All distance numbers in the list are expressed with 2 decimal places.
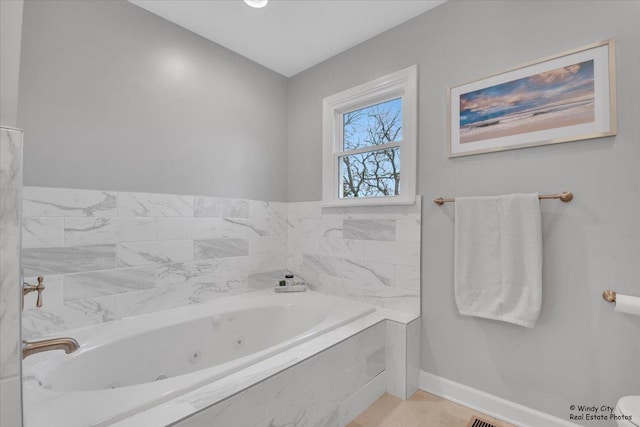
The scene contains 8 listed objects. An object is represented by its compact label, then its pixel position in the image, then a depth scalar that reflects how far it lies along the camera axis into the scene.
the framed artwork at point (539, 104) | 1.45
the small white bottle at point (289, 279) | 2.67
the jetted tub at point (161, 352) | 1.04
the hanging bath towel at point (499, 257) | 1.58
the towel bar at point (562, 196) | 1.51
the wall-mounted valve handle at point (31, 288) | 0.73
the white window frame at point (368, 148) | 2.11
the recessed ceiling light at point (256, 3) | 1.91
